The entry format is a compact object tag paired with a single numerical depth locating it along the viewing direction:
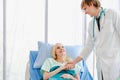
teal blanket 2.43
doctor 1.99
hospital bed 2.55
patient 2.43
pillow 2.64
